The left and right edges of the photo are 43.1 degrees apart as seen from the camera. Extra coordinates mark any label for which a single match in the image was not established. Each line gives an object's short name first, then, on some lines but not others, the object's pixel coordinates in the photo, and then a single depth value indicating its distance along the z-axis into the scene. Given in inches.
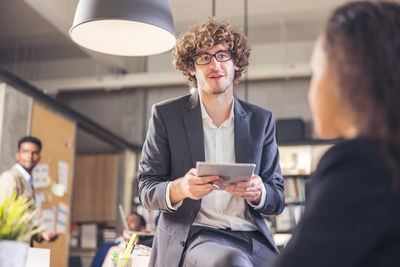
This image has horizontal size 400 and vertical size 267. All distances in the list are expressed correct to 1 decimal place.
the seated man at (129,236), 176.9
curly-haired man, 68.0
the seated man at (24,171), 194.5
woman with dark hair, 27.4
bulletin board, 241.1
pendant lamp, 88.3
